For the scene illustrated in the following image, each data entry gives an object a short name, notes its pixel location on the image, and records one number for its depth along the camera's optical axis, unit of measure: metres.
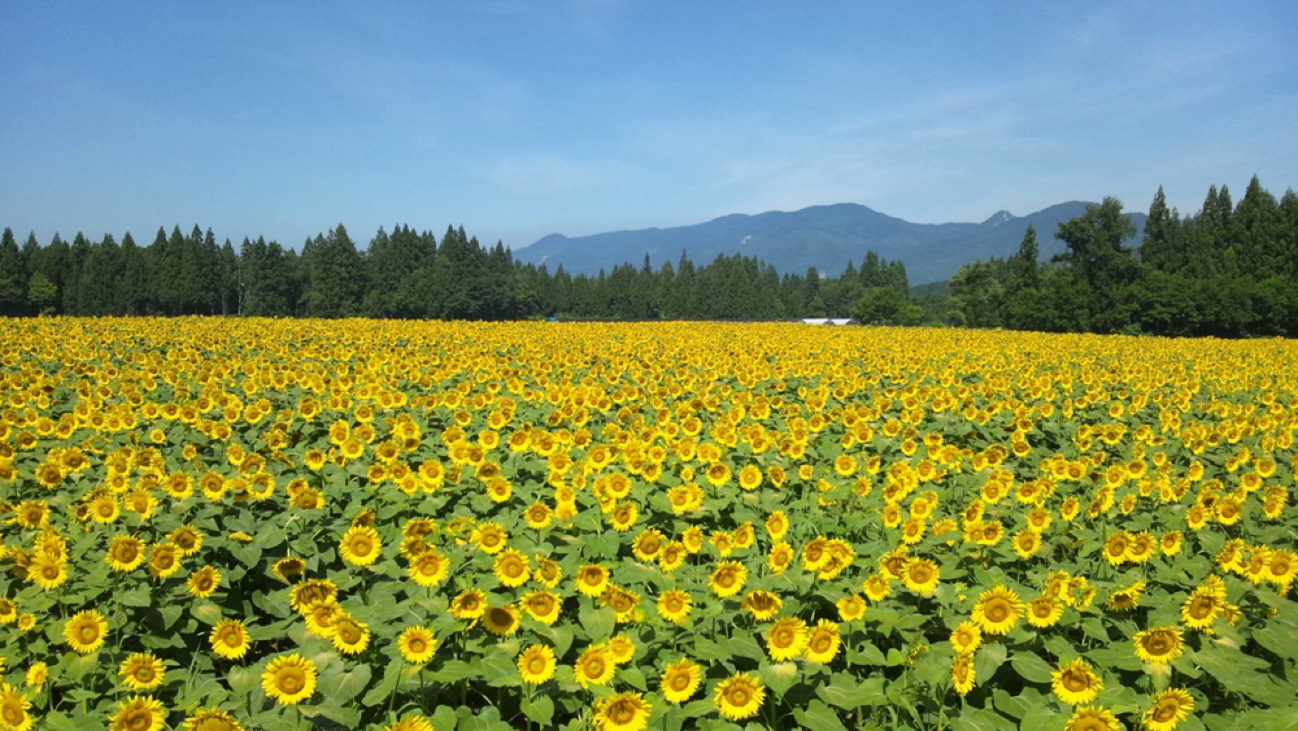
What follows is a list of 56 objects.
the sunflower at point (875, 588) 3.40
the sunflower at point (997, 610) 3.07
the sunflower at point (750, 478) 5.46
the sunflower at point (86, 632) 3.08
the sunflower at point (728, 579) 3.35
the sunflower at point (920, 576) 3.46
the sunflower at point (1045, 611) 3.08
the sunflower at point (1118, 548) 3.84
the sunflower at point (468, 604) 2.86
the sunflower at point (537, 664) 2.72
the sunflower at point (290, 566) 3.30
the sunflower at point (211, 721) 2.25
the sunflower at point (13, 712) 2.57
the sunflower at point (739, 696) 2.69
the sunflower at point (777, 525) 4.30
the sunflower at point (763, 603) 3.17
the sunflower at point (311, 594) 2.91
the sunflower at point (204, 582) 3.51
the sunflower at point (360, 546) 3.54
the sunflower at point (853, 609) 3.22
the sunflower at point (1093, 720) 2.52
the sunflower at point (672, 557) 3.56
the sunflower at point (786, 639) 2.88
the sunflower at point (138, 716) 2.48
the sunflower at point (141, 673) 2.84
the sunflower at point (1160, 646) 2.91
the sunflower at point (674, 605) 3.16
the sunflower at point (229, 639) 2.86
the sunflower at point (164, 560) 3.39
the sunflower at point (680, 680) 2.74
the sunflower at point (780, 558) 3.61
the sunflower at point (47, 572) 3.31
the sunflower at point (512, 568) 3.18
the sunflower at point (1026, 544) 4.04
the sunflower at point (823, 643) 2.94
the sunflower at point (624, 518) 4.26
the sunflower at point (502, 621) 2.88
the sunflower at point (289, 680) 2.52
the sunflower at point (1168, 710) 2.65
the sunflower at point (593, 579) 3.20
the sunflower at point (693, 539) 3.96
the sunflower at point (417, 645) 2.71
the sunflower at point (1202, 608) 3.02
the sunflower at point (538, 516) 4.07
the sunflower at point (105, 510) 3.99
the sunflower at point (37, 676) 2.86
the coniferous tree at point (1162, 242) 66.94
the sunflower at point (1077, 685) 2.72
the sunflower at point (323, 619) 2.80
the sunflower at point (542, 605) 3.02
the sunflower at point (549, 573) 3.26
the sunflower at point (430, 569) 3.19
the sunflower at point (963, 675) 2.82
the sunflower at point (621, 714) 2.51
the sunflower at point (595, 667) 2.73
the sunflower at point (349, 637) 2.75
